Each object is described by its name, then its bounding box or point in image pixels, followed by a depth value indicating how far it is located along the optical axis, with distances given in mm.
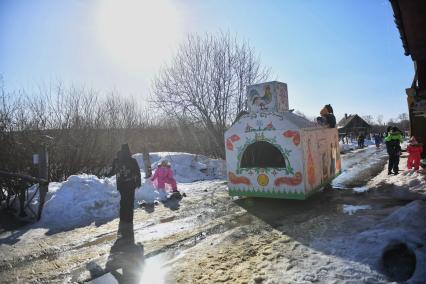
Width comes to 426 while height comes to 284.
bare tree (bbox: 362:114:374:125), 106800
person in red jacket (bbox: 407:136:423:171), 11445
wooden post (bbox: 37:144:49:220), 8711
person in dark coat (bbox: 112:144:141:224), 7676
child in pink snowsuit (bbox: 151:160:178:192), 10760
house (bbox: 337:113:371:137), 59719
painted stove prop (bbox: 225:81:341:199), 8266
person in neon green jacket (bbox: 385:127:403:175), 12039
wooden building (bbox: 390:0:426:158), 4570
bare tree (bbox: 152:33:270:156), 18750
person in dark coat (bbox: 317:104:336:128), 10492
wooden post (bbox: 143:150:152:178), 12867
